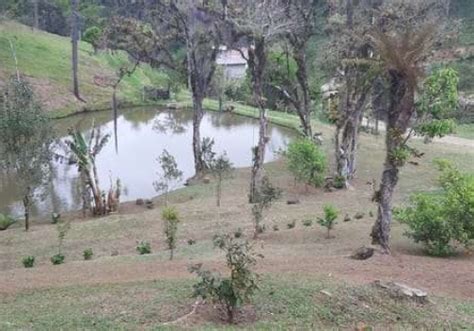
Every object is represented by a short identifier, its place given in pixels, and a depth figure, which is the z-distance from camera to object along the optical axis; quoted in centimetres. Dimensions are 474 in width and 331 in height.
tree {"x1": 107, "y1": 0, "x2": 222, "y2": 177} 3069
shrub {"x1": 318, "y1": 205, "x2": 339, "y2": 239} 1838
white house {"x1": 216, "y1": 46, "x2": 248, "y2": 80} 8131
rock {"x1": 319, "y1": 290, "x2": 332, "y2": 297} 1180
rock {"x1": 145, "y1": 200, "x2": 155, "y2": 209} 2691
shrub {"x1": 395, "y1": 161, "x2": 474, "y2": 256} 1603
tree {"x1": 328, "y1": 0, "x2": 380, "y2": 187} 2698
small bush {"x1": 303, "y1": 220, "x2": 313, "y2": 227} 2064
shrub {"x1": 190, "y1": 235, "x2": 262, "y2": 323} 1058
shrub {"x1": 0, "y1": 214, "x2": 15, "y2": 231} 2375
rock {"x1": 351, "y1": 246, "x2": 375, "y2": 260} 1530
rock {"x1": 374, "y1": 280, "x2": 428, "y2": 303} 1205
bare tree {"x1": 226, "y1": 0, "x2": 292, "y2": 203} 2559
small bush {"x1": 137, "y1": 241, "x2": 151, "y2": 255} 1809
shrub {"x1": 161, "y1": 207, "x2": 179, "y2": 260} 1644
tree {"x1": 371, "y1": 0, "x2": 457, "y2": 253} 1476
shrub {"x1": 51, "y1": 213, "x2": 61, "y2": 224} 2472
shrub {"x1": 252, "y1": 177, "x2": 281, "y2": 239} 1938
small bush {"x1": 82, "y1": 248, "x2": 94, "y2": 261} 1788
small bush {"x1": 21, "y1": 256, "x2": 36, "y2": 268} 1700
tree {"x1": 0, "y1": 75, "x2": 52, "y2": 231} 2272
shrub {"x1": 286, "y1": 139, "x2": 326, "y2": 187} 2785
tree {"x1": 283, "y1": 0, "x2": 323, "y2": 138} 2947
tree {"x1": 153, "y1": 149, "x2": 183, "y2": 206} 2631
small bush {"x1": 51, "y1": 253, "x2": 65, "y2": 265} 1708
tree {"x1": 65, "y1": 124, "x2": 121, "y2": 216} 2586
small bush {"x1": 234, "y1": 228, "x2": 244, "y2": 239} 1922
